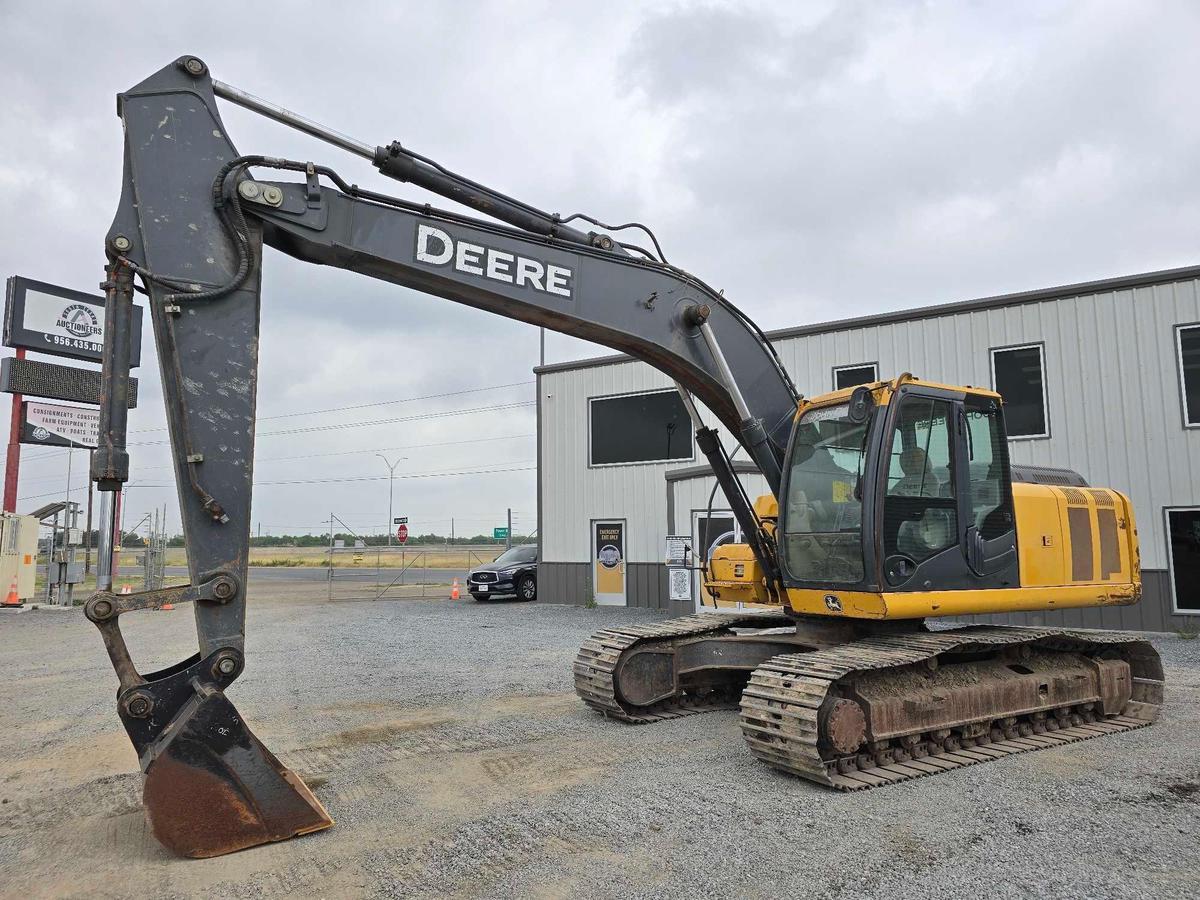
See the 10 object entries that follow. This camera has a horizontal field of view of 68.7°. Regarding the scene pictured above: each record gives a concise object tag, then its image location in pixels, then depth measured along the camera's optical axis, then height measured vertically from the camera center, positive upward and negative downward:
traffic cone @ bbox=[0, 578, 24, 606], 21.25 -1.15
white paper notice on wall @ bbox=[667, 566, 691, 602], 17.09 -0.79
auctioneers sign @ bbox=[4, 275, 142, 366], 22.58 +6.02
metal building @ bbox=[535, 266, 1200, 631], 14.42 +2.46
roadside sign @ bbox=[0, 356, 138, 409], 22.34 +4.40
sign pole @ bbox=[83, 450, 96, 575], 22.71 +0.10
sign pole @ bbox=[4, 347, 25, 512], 22.33 +2.34
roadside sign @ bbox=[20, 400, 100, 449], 22.81 +3.29
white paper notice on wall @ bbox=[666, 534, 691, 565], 17.00 -0.10
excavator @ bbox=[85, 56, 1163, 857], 4.72 +0.20
